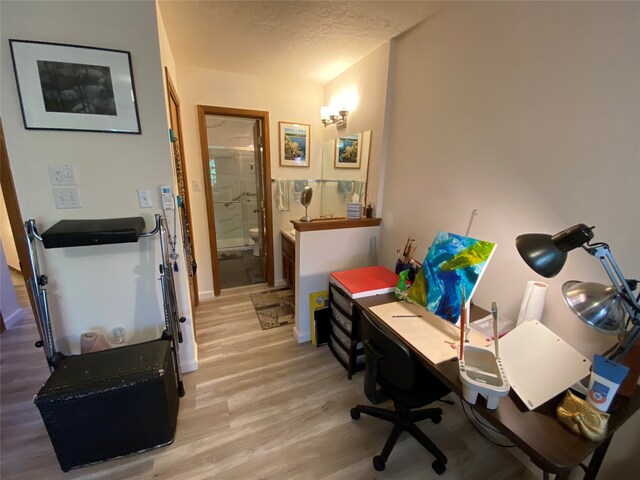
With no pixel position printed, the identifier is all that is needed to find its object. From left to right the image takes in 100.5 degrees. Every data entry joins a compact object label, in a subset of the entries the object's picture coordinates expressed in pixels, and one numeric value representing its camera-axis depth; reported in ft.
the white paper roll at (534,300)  3.97
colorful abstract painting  4.23
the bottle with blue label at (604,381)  2.60
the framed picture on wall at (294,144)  9.91
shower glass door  14.69
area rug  8.63
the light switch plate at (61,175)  4.66
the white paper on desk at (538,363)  3.09
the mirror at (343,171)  8.07
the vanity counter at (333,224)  6.89
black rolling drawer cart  6.06
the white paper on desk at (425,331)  3.96
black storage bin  4.04
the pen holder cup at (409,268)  5.81
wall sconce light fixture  8.69
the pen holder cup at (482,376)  2.92
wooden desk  2.48
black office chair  3.87
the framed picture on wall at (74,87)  4.25
